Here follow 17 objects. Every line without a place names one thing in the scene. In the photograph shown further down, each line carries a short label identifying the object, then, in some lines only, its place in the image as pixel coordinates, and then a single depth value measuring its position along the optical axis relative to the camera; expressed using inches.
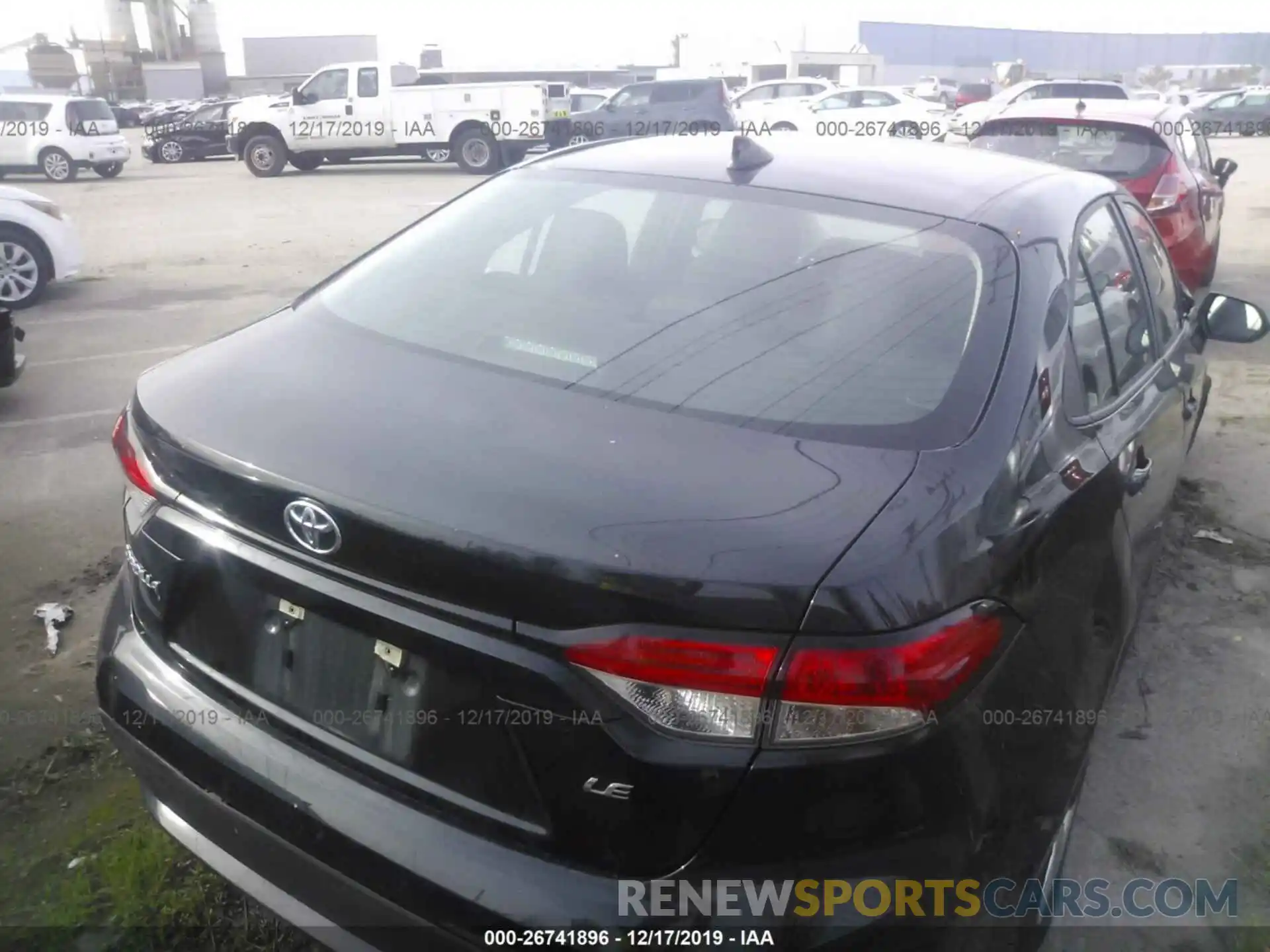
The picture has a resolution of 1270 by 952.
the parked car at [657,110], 896.3
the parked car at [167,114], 1162.6
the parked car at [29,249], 339.3
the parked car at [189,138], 1013.8
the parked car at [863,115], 961.5
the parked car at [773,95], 1051.9
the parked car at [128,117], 1729.8
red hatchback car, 288.2
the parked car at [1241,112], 1290.6
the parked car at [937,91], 1785.9
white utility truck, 836.6
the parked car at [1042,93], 966.4
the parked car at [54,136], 788.6
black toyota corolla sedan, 60.6
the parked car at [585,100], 1019.9
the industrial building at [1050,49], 3545.8
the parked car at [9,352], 222.4
